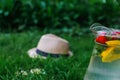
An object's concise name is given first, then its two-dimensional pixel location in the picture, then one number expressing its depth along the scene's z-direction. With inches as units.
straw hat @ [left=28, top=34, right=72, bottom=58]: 80.7
